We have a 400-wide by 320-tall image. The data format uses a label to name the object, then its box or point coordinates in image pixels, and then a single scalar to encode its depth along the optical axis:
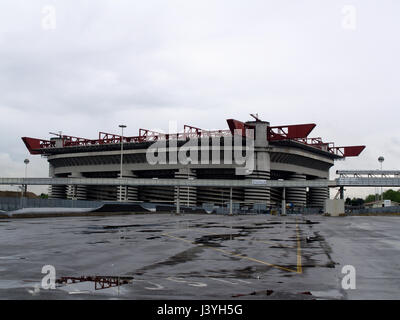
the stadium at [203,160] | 127.19
